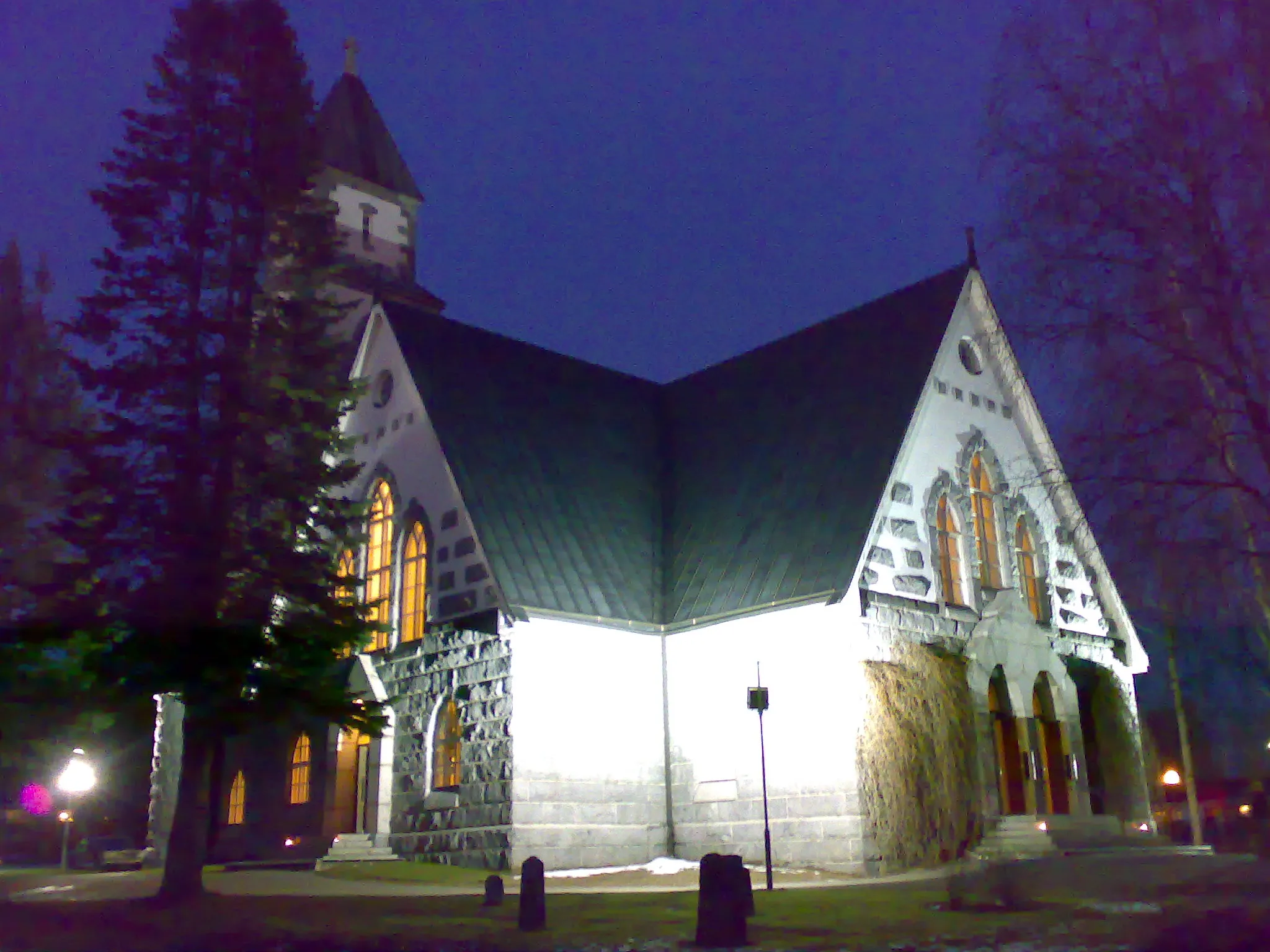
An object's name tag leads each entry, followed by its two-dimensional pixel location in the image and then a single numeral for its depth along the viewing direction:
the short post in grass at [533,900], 11.66
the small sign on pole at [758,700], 17.09
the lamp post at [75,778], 25.52
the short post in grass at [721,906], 10.18
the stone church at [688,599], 20.36
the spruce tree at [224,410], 16.06
